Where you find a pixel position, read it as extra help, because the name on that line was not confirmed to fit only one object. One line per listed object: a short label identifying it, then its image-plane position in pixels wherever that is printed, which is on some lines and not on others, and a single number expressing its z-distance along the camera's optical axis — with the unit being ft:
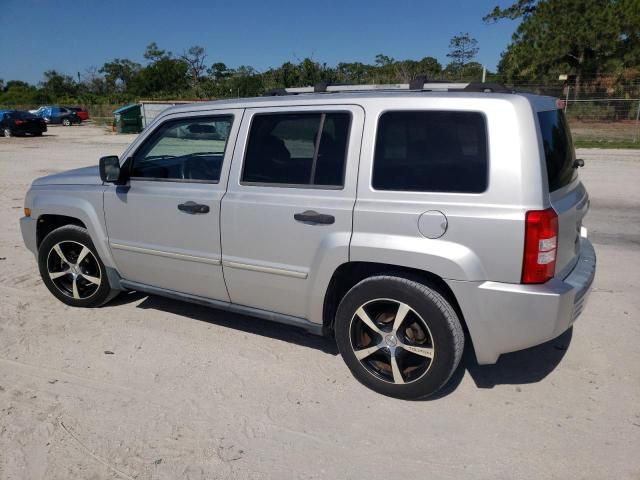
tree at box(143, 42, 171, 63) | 242.21
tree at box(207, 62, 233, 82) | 225.76
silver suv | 9.24
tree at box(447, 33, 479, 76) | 162.81
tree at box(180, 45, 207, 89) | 218.18
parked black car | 94.63
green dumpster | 96.83
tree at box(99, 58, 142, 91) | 276.00
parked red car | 141.08
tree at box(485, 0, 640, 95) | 97.30
